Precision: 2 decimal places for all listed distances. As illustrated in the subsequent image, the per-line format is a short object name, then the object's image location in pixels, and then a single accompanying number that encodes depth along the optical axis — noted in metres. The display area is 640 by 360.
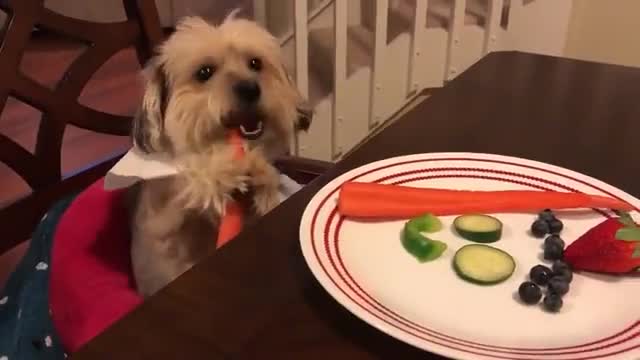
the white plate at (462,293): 0.68
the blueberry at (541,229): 0.84
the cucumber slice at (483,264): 0.76
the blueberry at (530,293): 0.74
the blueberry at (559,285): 0.74
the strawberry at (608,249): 0.74
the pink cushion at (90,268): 1.21
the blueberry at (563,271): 0.75
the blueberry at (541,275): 0.76
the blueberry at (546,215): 0.85
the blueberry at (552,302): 0.73
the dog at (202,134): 1.17
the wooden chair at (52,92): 1.17
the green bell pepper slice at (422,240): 0.80
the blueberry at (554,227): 0.84
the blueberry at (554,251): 0.79
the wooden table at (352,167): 0.68
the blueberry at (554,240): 0.80
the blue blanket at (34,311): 1.28
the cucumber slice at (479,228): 0.83
